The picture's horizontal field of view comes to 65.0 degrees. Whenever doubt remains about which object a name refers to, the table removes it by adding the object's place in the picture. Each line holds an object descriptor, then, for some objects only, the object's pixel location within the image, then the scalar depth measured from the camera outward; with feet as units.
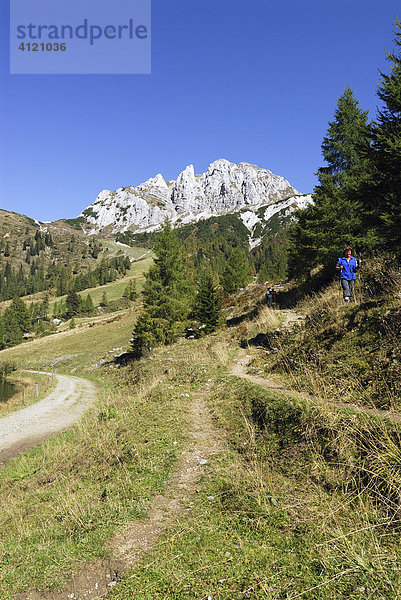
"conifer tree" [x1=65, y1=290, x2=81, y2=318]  445.78
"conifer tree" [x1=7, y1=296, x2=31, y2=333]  391.04
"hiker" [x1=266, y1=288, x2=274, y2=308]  85.72
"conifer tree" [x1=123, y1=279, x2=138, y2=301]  441.27
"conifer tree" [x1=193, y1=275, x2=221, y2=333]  105.09
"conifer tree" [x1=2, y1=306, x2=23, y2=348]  350.02
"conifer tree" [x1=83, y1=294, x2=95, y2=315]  433.85
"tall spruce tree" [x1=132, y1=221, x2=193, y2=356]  111.14
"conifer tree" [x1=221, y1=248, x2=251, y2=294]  212.02
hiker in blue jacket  42.88
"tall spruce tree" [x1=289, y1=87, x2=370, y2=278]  74.13
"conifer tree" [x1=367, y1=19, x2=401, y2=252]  44.21
